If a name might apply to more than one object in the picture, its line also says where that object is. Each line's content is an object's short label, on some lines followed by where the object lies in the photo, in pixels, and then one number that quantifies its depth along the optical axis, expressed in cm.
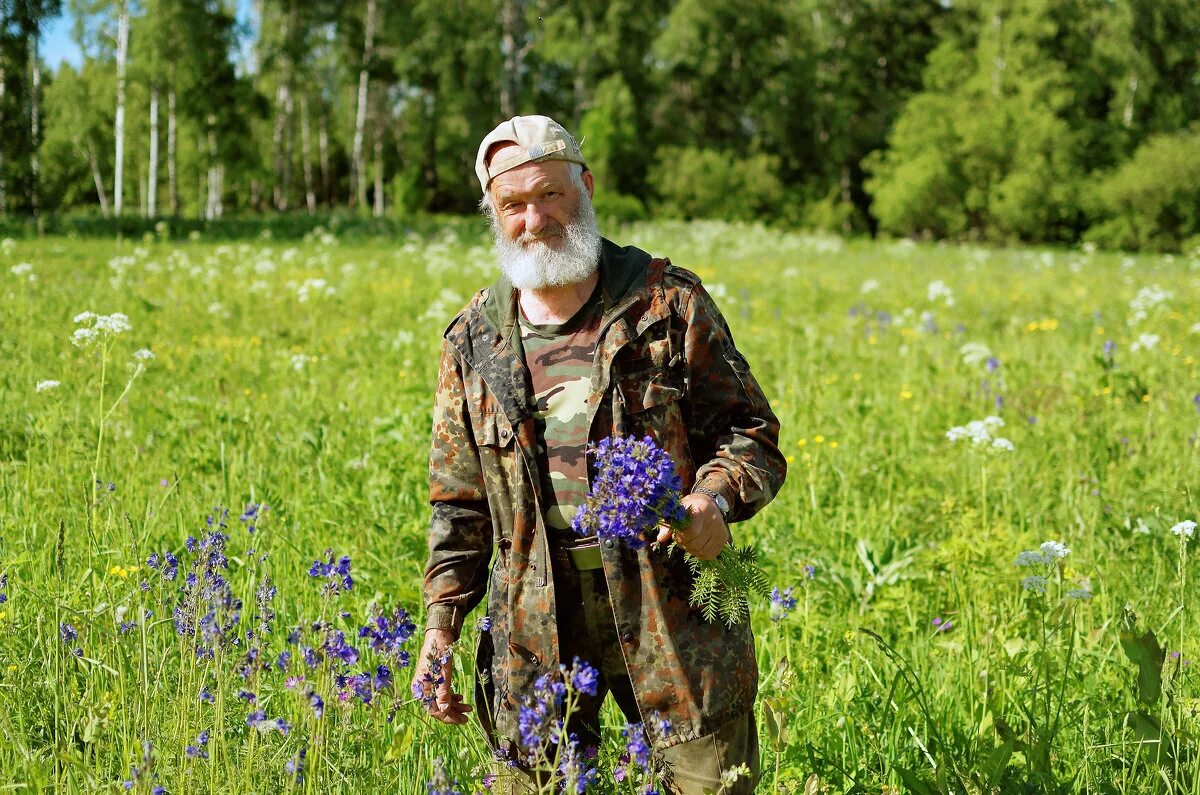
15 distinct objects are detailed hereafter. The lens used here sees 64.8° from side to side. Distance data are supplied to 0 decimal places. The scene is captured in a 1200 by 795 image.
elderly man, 207
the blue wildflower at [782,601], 216
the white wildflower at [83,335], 356
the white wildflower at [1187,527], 253
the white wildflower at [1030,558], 270
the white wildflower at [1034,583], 265
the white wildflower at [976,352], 641
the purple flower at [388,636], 181
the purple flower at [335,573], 193
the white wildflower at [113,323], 356
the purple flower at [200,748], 178
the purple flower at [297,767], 166
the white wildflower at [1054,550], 260
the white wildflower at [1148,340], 638
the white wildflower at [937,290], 900
